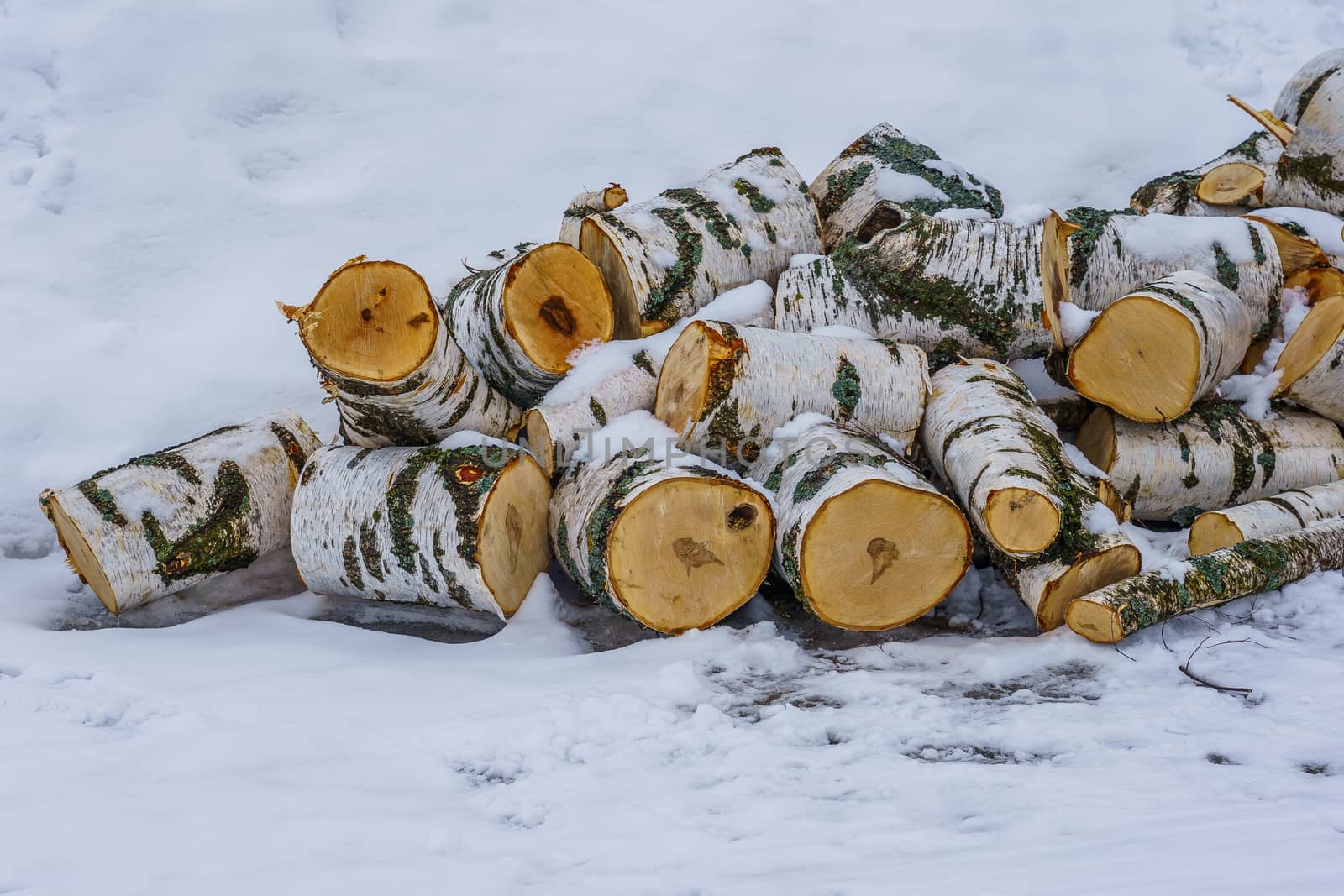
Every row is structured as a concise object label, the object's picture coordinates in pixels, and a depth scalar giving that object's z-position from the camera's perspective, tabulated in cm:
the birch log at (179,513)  688
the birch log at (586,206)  912
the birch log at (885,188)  903
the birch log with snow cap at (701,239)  798
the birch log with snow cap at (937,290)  787
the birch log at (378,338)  643
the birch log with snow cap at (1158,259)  822
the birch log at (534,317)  743
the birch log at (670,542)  629
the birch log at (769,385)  703
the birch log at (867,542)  625
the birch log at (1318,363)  760
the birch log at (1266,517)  696
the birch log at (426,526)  670
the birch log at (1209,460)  770
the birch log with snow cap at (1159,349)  731
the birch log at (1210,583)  612
